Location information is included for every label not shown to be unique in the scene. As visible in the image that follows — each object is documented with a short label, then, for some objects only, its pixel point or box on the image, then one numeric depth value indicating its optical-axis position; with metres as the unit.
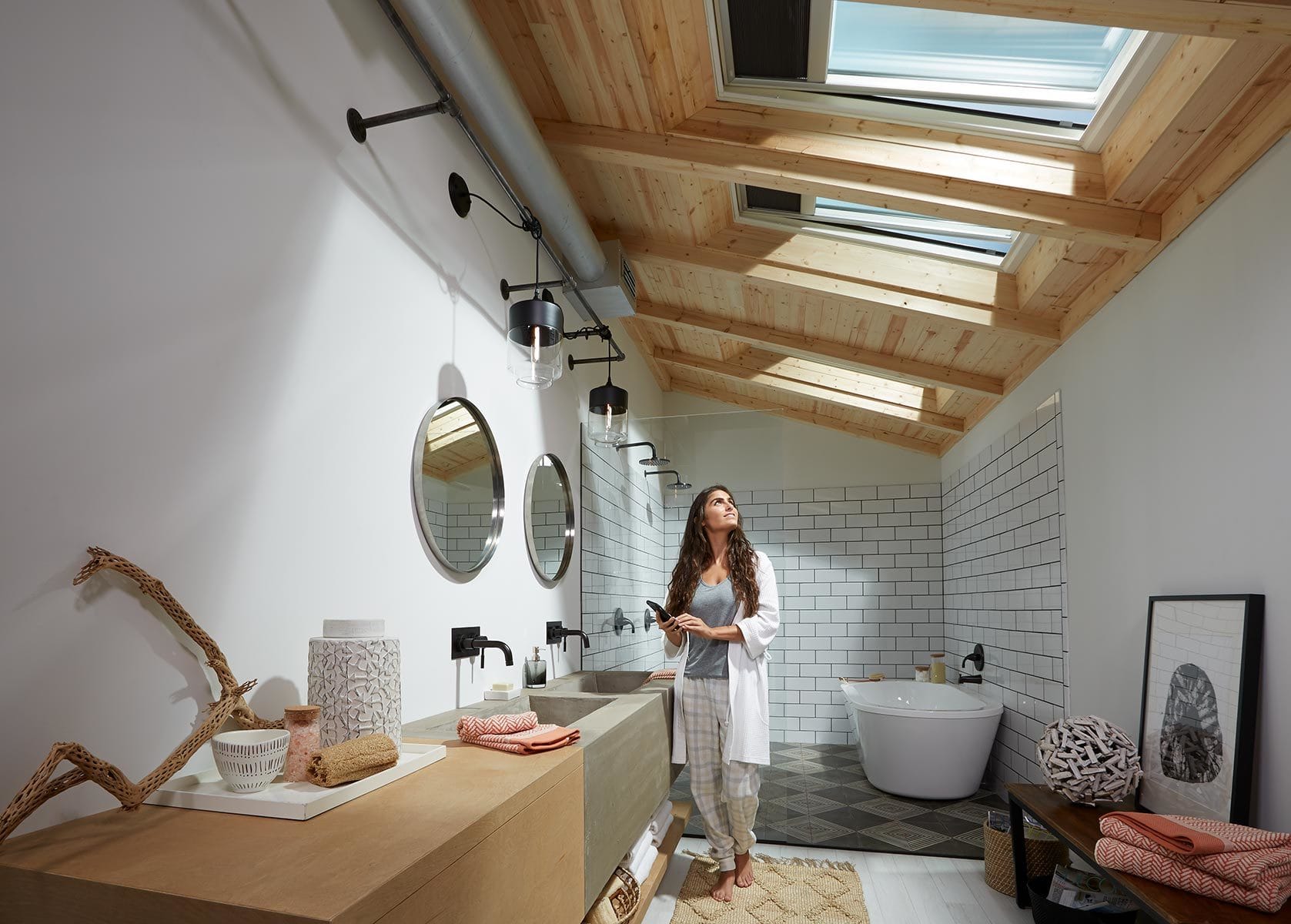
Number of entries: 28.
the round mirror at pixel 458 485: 2.47
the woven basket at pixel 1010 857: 3.30
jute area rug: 3.17
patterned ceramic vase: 1.57
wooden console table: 1.92
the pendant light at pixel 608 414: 3.63
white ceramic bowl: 1.33
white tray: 1.28
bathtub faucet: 5.08
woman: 3.47
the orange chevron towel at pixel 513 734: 1.84
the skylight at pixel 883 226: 3.62
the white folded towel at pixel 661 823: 3.25
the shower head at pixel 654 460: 3.96
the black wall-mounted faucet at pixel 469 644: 2.62
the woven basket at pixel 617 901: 2.37
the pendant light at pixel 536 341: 2.60
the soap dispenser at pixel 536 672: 3.15
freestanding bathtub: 4.58
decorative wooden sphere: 2.72
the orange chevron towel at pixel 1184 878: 1.91
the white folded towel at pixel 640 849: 2.75
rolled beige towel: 1.38
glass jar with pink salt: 1.47
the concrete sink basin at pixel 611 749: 2.05
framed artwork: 2.33
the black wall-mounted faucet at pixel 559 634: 3.50
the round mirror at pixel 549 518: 3.44
